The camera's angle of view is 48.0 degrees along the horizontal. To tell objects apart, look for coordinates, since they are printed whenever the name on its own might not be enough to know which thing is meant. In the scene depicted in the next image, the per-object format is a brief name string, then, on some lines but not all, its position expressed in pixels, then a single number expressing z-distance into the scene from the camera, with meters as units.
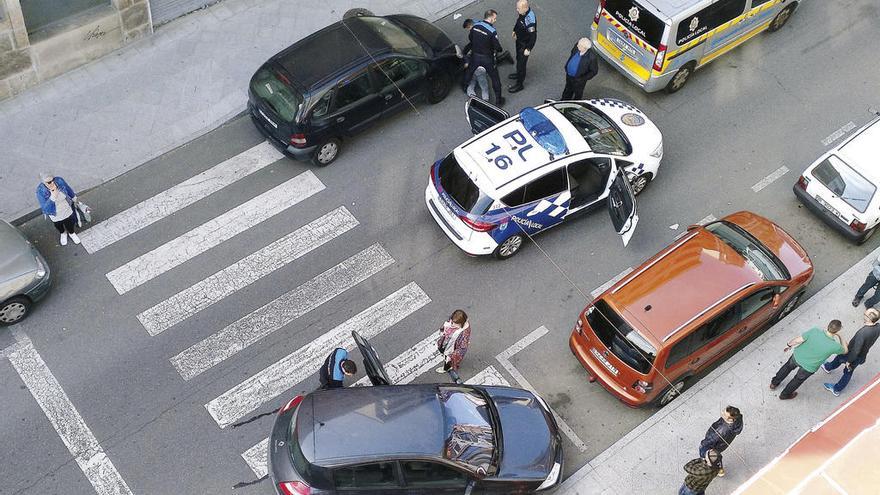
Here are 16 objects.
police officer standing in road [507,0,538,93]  16.97
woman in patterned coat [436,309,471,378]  12.98
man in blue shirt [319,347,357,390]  12.62
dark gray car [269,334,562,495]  11.41
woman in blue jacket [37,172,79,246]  14.48
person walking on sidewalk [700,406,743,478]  12.20
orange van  13.03
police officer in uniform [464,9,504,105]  16.75
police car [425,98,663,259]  14.62
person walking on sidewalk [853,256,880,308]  14.37
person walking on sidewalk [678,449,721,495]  11.93
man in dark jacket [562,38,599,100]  16.62
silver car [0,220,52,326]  13.84
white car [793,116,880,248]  15.41
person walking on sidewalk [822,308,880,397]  13.01
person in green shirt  13.02
